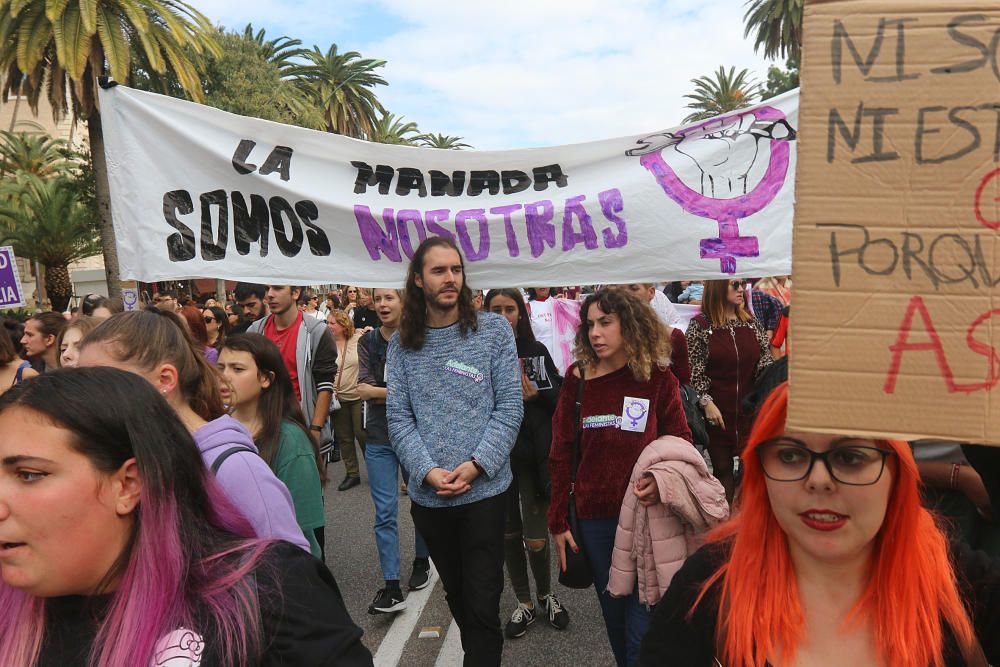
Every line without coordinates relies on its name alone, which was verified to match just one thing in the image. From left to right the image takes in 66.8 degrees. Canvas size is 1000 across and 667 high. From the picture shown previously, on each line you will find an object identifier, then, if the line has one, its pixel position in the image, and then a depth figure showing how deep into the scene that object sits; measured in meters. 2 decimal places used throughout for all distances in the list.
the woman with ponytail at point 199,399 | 2.15
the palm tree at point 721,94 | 37.84
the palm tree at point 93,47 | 16.59
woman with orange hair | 1.42
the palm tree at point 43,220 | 26.94
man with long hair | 3.13
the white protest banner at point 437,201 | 3.64
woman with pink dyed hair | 1.34
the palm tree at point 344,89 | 33.38
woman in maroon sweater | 3.12
